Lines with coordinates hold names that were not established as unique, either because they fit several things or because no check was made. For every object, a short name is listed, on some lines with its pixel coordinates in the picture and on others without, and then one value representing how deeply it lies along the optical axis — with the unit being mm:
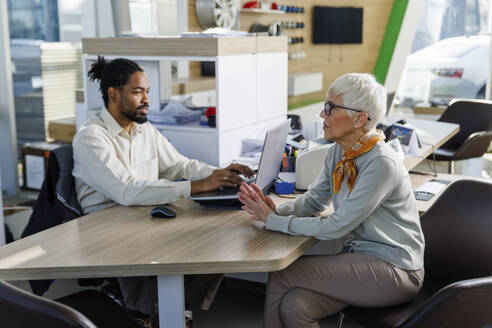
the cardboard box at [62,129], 5617
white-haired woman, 2201
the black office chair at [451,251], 2093
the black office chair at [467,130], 5344
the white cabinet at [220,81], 3338
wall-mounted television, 8656
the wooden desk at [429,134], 3709
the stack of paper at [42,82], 5695
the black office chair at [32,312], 1450
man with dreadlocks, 2648
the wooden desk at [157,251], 1960
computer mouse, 2481
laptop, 2584
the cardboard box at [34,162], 5590
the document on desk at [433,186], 3119
